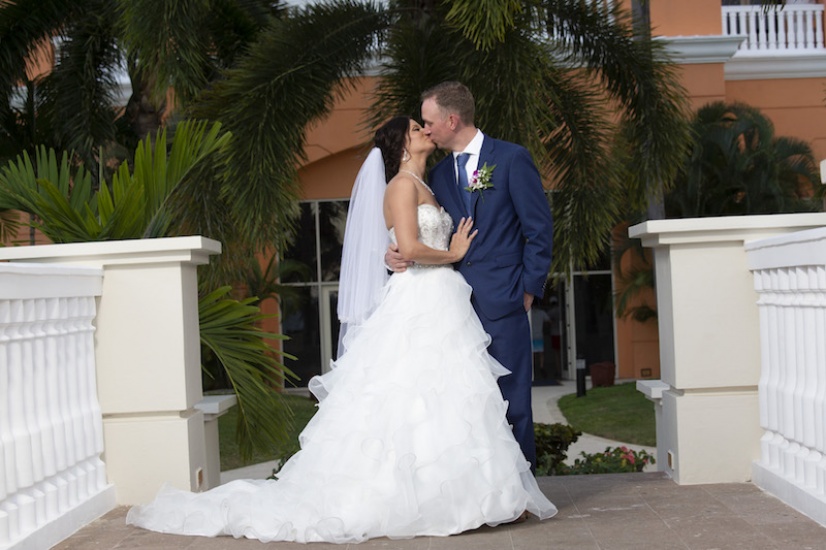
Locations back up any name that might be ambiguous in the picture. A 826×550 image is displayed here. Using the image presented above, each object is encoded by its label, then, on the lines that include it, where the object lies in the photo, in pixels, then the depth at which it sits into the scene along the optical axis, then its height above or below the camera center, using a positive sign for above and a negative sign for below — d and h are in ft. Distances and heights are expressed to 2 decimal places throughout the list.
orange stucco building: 68.74 +9.95
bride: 15.66 -2.10
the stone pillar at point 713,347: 19.24 -1.28
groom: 17.06 +0.72
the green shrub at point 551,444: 29.53 -4.60
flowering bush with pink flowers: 28.94 -5.03
